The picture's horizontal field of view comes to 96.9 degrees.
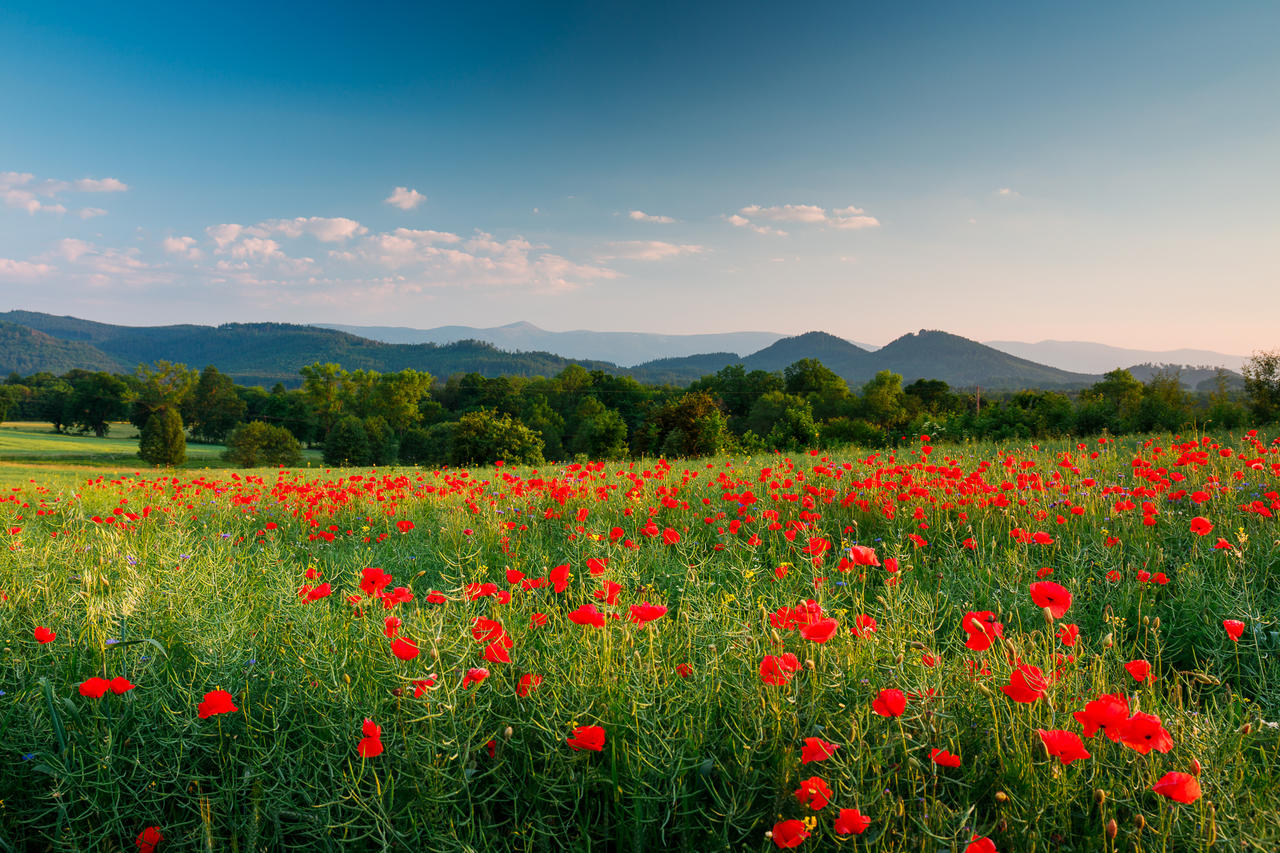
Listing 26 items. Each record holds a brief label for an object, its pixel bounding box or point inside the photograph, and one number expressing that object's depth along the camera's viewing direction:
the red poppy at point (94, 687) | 1.65
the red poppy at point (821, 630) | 1.65
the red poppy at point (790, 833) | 1.31
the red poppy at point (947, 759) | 1.48
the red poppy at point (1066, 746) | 1.30
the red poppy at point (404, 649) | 1.54
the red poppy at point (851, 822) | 1.33
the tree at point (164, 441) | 39.75
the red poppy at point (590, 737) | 1.56
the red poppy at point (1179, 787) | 1.22
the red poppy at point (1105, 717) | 1.31
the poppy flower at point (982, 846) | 1.25
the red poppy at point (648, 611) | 1.81
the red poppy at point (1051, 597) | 1.73
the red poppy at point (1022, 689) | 1.42
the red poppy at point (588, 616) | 1.81
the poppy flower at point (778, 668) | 1.75
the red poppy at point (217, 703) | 1.67
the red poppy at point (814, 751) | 1.48
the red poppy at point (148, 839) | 1.72
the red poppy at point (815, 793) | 1.44
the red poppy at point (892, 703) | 1.46
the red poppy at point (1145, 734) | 1.32
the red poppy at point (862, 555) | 2.32
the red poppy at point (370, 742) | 1.45
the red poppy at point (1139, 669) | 1.65
